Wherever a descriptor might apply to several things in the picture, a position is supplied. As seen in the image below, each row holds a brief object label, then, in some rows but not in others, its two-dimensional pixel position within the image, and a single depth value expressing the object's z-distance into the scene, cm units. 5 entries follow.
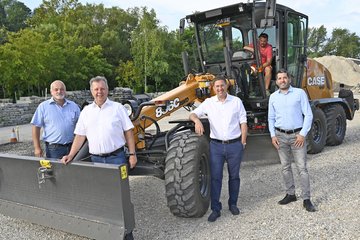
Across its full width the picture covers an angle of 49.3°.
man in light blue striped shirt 473
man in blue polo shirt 482
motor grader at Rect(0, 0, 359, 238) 452
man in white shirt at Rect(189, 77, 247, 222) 450
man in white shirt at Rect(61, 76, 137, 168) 398
